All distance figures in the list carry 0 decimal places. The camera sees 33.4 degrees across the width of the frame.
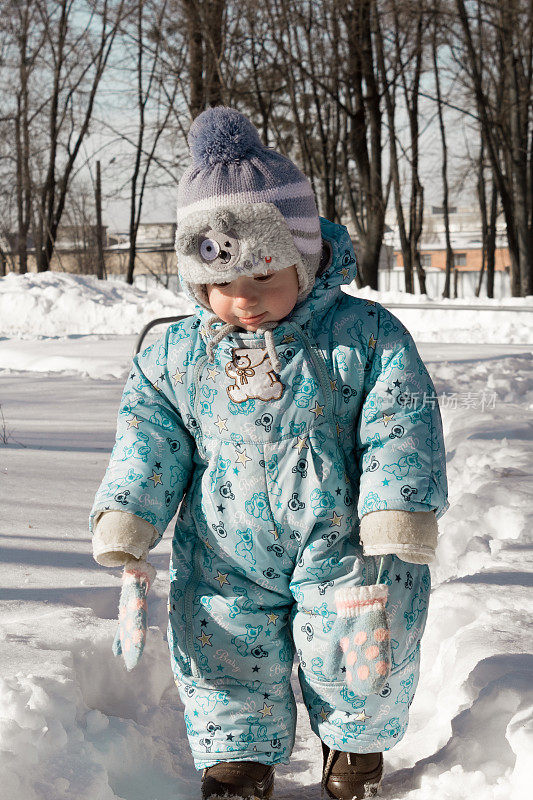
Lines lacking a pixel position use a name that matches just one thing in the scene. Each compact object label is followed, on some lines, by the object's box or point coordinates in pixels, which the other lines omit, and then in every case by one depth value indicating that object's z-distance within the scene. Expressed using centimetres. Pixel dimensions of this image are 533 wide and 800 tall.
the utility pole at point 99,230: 2465
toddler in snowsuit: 194
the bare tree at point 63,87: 2002
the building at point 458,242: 6016
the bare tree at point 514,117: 1753
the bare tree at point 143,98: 1873
